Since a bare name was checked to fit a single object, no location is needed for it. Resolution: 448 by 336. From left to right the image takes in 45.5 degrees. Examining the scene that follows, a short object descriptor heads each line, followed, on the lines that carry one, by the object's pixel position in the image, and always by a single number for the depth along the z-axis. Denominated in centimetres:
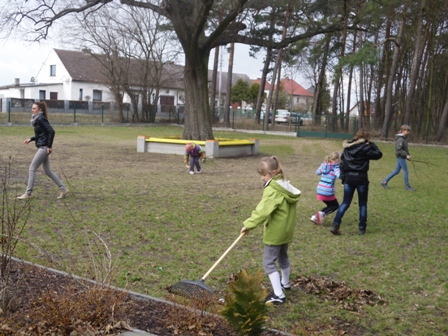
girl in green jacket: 499
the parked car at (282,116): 5103
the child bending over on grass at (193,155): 1359
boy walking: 1198
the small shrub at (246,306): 361
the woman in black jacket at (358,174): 796
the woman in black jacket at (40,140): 927
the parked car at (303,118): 3673
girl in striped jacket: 828
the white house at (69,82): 5766
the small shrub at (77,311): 384
